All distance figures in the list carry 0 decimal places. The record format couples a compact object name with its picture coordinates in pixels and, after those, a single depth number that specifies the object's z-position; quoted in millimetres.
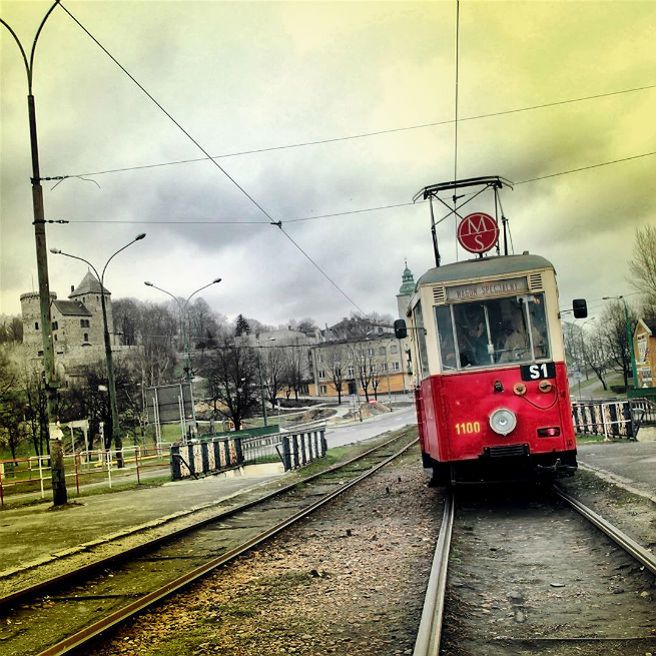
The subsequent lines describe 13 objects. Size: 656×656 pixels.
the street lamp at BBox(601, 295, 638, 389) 45438
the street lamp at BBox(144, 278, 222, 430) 33062
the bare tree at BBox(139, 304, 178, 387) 74250
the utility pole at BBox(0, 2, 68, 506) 15750
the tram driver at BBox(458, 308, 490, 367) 10422
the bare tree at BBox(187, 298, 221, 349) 103125
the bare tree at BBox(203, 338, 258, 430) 59275
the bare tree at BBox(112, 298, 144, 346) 90125
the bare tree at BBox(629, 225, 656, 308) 39972
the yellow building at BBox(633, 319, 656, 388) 58469
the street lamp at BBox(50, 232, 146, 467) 30278
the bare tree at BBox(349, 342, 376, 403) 105312
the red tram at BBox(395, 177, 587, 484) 10195
